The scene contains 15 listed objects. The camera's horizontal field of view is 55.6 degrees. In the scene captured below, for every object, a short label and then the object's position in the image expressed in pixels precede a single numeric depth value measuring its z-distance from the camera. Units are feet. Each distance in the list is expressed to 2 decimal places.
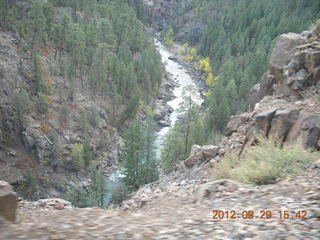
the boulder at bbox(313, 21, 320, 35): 54.17
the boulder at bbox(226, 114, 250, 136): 59.06
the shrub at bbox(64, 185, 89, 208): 103.14
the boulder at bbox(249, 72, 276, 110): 76.02
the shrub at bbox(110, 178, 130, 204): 106.54
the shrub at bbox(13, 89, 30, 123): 145.59
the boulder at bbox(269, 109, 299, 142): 41.14
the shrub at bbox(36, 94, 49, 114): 155.02
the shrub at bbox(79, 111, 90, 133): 165.27
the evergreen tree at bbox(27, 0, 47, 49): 172.24
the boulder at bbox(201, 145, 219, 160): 61.99
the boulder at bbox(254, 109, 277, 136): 44.60
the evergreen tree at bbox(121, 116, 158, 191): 113.70
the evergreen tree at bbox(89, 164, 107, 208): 101.45
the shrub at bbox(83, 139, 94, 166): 157.79
